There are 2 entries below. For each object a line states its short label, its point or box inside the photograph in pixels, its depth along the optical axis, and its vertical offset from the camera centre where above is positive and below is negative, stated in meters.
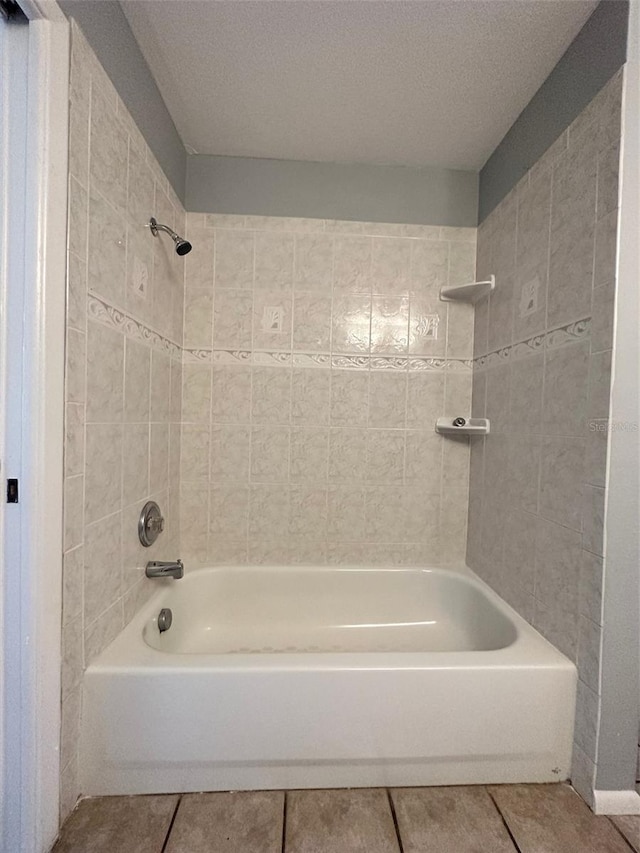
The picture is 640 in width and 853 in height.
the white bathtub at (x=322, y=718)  0.97 -0.80
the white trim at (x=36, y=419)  0.80 -0.02
